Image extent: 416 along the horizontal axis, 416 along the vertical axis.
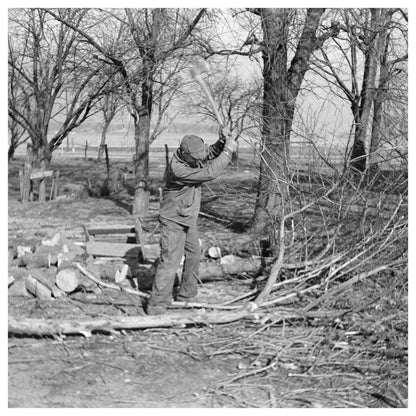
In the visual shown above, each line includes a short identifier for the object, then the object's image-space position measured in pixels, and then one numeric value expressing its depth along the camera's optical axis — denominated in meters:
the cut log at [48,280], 5.89
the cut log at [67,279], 5.93
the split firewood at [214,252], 7.07
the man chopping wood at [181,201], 5.35
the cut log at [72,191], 15.36
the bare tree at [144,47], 9.91
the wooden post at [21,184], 14.85
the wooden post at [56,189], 15.29
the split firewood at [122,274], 6.34
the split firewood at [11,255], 6.88
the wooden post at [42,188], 14.69
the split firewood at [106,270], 6.42
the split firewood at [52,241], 7.32
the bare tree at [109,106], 11.05
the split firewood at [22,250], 7.00
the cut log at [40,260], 6.48
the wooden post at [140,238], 6.92
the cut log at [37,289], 5.87
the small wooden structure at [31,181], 14.51
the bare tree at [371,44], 8.58
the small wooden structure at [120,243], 7.00
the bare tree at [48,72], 11.98
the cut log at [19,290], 5.91
